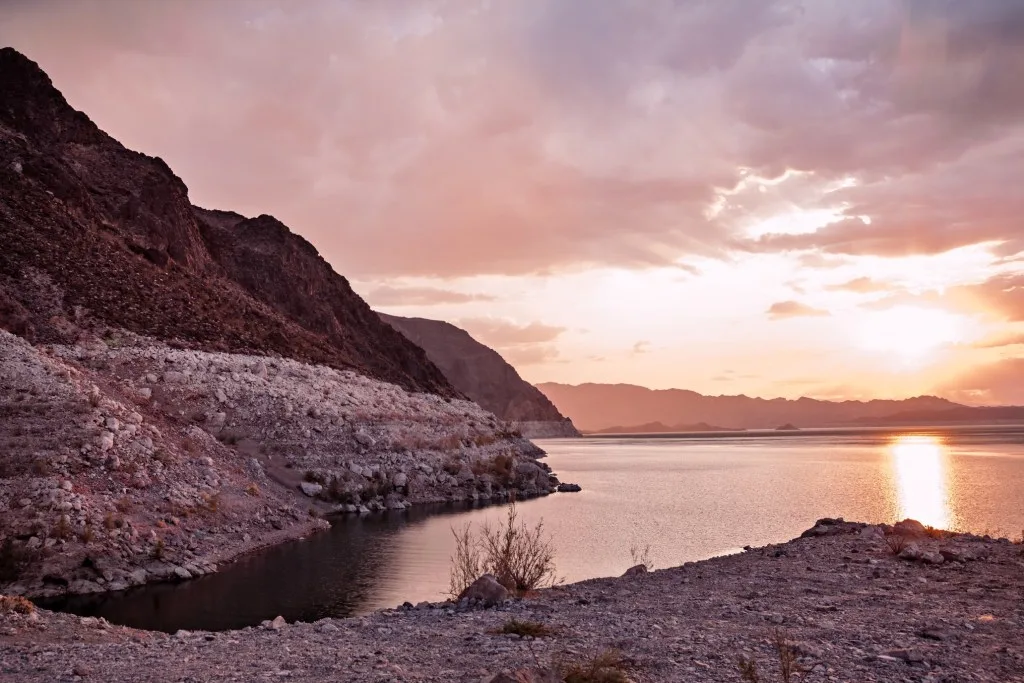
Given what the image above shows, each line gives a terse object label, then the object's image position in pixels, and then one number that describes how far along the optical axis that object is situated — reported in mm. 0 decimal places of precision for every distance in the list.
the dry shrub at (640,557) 24303
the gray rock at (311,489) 37312
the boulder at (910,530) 21386
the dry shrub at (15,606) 14673
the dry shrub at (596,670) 8680
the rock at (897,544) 19281
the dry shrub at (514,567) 16469
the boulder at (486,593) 14891
